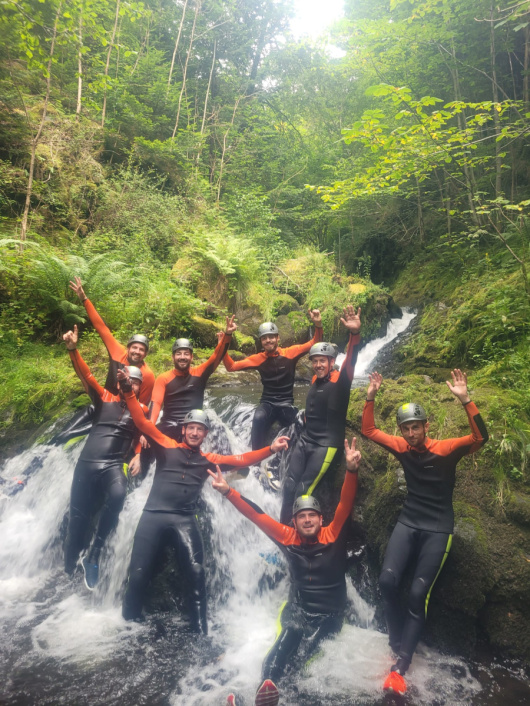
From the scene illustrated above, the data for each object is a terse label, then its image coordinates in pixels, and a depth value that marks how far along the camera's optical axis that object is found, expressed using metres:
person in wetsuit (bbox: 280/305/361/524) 4.65
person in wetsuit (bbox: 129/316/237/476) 5.27
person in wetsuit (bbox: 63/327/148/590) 4.57
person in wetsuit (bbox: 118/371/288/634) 4.02
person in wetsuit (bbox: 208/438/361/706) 3.74
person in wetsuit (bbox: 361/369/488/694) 3.35
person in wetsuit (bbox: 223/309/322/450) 5.76
